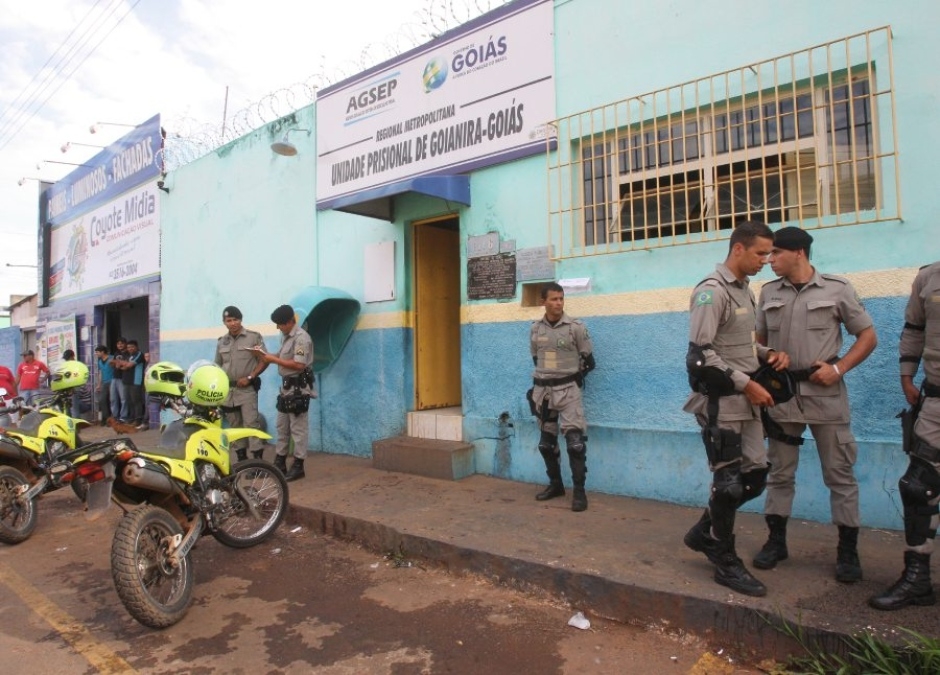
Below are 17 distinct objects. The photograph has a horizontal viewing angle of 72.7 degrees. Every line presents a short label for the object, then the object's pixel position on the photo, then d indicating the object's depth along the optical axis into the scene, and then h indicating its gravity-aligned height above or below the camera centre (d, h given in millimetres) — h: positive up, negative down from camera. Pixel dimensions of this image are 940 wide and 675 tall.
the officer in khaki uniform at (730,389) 3053 -157
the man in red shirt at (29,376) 11328 -23
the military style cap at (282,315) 5906 +491
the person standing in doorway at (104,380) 11414 -130
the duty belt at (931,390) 2857 -177
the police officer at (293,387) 5912 -183
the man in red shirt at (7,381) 8586 -78
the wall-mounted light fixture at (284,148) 7137 +2491
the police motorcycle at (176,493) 3189 -741
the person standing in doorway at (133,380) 10859 -136
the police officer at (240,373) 6312 -36
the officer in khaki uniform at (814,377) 3145 -115
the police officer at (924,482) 2803 -580
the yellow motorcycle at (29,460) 4859 -678
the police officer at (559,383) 4719 -169
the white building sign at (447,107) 5551 +2512
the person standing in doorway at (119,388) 11047 -272
